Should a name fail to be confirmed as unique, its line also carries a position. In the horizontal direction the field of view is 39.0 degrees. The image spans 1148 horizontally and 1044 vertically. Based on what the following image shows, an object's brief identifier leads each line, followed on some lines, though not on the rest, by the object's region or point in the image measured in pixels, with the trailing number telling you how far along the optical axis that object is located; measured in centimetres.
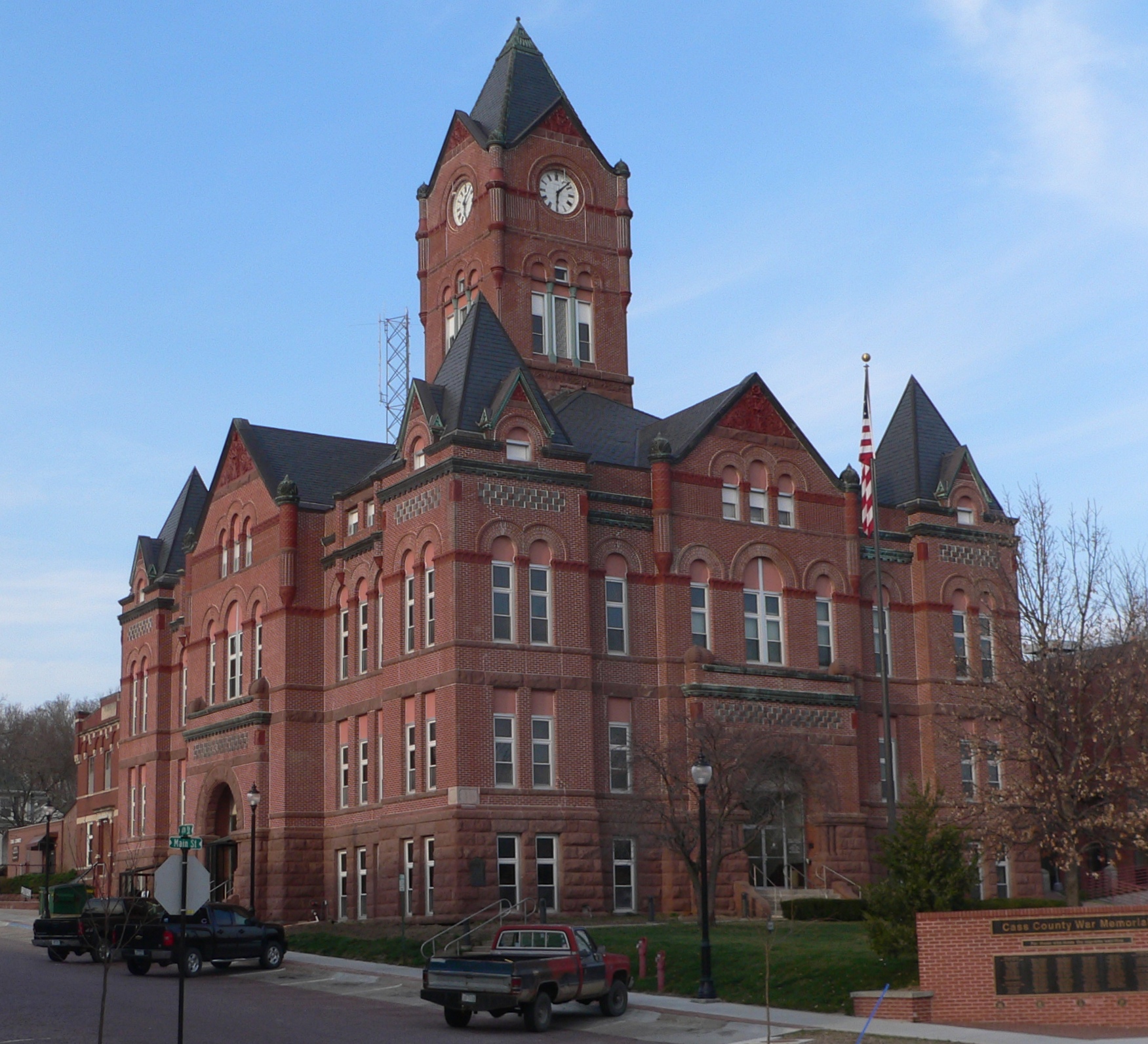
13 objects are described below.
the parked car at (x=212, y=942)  3622
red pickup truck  2748
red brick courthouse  4675
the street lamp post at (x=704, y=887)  3109
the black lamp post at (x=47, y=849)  5642
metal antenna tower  7962
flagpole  4194
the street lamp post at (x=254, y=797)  4659
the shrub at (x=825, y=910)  4503
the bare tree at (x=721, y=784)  4338
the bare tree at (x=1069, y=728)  3459
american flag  4475
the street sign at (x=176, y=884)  2017
